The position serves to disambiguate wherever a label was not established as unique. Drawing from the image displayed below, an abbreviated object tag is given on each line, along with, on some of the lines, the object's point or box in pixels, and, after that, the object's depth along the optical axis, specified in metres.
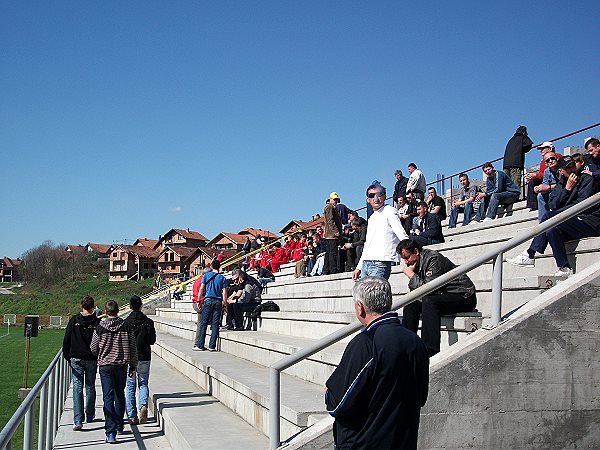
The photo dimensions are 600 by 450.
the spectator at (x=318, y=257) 17.92
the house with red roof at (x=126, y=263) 138.38
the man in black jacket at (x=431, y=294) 6.23
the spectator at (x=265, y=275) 21.00
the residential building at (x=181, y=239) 149.50
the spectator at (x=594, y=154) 7.89
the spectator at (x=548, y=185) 8.68
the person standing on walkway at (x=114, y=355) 9.27
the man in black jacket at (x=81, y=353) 10.09
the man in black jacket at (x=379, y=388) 3.65
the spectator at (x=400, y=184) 17.84
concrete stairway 6.57
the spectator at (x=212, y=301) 13.38
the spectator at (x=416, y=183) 15.86
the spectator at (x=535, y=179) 10.54
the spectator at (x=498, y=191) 13.33
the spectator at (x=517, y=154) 14.16
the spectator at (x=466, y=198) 14.60
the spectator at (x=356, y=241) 15.26
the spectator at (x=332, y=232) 15.48
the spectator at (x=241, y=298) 14.62
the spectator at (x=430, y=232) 11.59
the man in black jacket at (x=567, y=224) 6.86
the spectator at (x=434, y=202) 13.86
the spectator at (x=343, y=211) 17.89
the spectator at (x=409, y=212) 14.37
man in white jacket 8.30
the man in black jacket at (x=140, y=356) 10.12
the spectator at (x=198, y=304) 13.95
